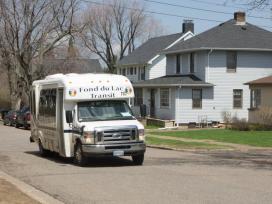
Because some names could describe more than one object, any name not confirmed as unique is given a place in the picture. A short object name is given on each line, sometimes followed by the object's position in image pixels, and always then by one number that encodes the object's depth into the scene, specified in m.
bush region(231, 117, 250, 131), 37.69
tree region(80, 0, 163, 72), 84.19
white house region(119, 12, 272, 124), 45.56
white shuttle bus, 17.83
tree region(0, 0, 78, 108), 57.06
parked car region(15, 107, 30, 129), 44.84
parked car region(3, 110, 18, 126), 49.32
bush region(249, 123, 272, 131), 37.25
